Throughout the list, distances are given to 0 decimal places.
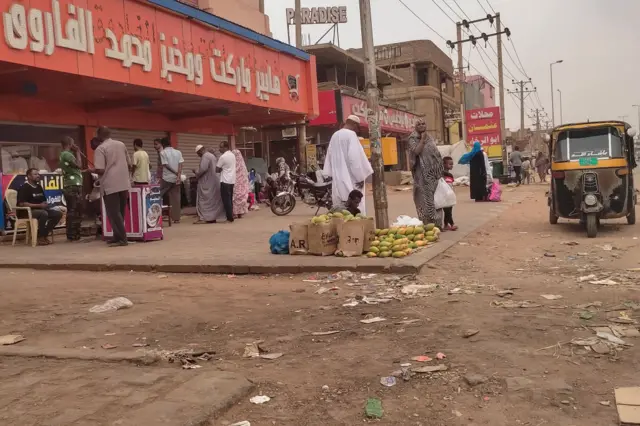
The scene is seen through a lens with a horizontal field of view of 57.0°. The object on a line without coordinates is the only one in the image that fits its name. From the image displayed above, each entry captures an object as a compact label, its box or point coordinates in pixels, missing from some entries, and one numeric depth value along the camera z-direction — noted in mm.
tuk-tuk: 9336
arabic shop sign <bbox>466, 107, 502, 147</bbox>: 31500
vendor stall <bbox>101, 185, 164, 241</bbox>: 9352
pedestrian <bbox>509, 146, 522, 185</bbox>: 26547
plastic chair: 9289
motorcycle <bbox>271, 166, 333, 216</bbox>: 13055
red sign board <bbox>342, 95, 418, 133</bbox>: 25312
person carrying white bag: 9031
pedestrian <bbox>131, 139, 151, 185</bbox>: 10344
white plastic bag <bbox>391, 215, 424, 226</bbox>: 8430
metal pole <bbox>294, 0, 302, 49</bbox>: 20406
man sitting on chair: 9281
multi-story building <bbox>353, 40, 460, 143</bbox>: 43594
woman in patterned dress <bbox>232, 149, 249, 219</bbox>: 13969
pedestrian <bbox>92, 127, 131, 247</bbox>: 8680
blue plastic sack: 7625
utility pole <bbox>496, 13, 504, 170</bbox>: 31344
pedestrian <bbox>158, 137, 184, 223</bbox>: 12422
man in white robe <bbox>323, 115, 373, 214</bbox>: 8180
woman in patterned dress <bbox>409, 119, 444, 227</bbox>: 8766
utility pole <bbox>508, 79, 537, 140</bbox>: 52375
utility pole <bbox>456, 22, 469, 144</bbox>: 31319
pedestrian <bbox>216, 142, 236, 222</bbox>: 12484
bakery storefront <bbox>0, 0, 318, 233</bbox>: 9039
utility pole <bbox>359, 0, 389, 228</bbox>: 8617
